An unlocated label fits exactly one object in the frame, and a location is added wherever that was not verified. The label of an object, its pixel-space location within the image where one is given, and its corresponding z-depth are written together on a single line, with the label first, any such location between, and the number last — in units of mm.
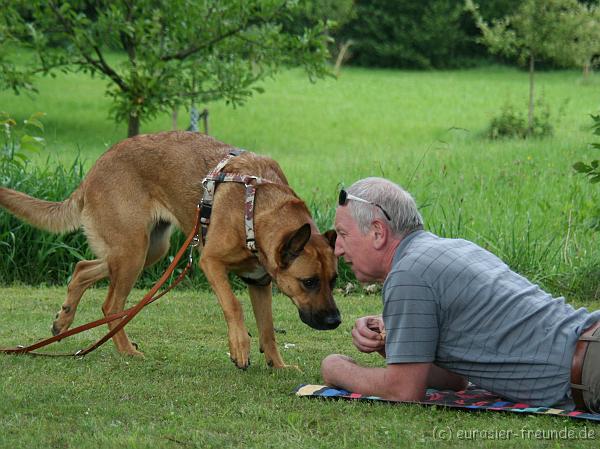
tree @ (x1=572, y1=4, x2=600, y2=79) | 42045
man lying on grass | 7332
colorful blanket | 7477
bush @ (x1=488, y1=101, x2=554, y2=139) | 34416
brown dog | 9419
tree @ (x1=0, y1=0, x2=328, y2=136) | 20470
